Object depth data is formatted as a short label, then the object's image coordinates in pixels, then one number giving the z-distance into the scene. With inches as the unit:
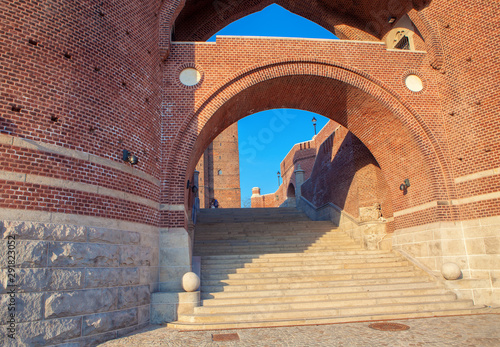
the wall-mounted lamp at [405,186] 425.1
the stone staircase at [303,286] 295.7
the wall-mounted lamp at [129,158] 302.6
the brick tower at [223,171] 1620.3
